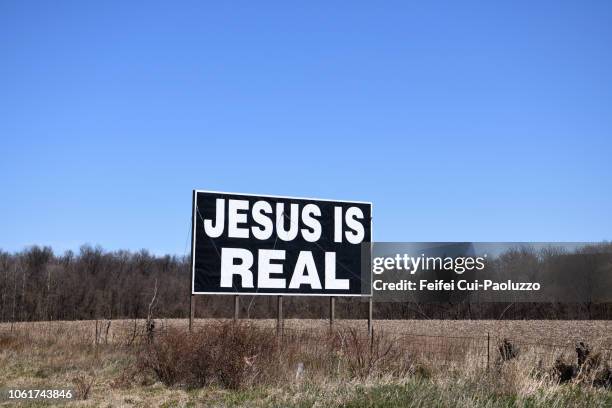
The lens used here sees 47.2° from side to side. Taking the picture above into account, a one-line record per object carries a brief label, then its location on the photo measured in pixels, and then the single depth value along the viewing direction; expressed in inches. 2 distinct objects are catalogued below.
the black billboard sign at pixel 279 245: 827.4
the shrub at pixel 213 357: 547.8
